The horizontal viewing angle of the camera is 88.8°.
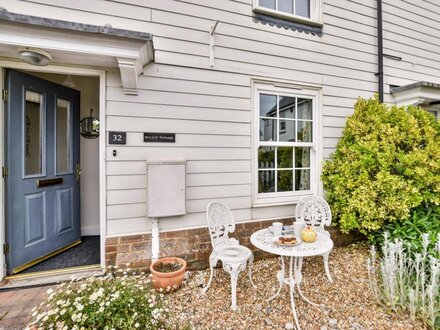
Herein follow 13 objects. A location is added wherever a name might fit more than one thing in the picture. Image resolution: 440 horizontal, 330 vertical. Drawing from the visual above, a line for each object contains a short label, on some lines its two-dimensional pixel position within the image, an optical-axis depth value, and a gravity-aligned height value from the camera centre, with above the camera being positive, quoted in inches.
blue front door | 104.9 -2.9
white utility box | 108.5 -11.8
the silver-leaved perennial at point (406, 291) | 82.0 -51.4
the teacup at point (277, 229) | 100.0 -29.2
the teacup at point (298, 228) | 98.0 -28.3
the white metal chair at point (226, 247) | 89.9 -37.9
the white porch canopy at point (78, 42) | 77.7 +46.2
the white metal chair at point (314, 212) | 122.3 -27.7
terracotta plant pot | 96.0 -49.8
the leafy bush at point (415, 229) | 117.1 -36.9
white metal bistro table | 84.1 -33.2
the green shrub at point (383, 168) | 125.8 -2.6
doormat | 114.0 -52.0
